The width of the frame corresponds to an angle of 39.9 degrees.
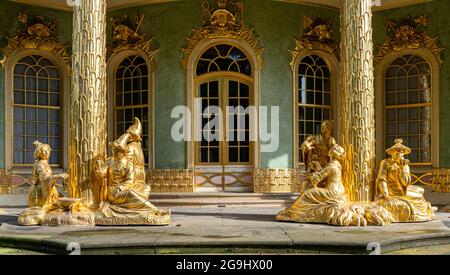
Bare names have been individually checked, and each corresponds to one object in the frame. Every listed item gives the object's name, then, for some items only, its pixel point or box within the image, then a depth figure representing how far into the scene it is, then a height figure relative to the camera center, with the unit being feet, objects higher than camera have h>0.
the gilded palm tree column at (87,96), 31.78 +2.71
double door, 46.88 +1.45
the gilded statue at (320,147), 34.27 -0.02
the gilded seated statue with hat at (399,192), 32.19 -2.46
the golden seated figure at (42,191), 31.28 -2.19
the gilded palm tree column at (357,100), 32.65 +2.46
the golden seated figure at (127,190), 30.63 -2.15
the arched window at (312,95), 47.80 +4.00
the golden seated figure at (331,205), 30.63 -3.00
